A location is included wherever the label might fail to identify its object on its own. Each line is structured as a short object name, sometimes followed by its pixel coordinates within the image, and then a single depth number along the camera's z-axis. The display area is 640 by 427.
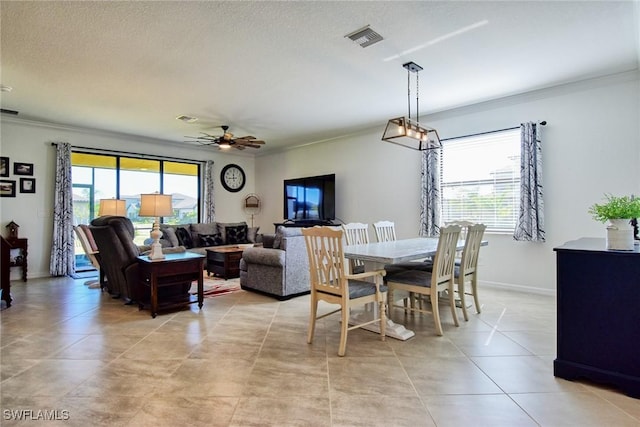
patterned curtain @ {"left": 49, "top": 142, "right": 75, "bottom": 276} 5.84
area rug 4.61
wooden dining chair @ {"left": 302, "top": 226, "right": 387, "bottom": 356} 2.62
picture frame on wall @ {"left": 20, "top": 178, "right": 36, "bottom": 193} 5.71
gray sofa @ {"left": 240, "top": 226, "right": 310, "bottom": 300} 4.23
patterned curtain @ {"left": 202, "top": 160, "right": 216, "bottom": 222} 7.83
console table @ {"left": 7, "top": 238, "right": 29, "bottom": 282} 5.42
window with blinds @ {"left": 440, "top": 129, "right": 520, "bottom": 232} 4.70
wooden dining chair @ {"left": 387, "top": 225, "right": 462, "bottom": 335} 2.99
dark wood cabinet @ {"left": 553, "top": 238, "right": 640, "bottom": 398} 2.00
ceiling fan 5.78
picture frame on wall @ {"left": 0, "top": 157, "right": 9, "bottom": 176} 5.50
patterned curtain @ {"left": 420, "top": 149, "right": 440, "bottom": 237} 5.31
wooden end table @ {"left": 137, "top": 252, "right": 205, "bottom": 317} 3.59
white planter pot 2.08
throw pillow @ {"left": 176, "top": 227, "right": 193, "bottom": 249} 6.51
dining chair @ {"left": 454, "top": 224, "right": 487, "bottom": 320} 3.35
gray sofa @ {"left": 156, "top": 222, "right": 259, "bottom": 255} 6.30
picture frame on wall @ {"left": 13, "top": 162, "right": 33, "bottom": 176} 5.64
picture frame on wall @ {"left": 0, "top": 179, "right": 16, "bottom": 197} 5.55
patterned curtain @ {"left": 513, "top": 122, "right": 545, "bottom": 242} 4.34
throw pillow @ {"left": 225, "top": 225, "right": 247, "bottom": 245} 7.08
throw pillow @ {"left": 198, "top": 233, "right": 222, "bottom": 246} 6.72
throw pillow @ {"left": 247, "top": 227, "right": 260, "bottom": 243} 7.33
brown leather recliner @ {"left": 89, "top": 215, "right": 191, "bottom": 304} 3.88
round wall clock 8.34
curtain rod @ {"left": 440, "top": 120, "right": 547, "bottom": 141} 4.39
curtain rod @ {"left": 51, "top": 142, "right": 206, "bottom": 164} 6.31
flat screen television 6.80
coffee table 5.59
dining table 2.76
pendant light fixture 3.34
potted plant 2.08
